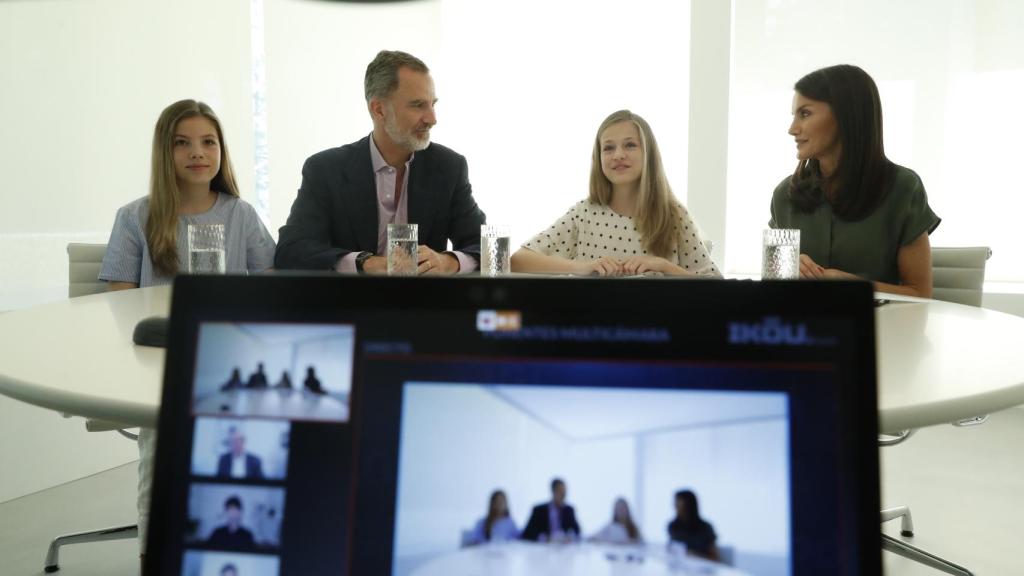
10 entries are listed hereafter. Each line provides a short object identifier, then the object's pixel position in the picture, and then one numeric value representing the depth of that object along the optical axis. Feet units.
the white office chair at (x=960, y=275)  8.04
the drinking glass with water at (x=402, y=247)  6.27
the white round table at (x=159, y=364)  2.85
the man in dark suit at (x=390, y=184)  9.03
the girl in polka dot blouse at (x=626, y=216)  9.14
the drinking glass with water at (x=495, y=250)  6.52
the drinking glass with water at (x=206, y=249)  5.45
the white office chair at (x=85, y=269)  8.36
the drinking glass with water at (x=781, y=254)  5.66
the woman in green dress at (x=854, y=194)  7.90
